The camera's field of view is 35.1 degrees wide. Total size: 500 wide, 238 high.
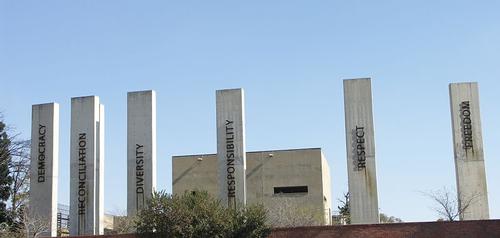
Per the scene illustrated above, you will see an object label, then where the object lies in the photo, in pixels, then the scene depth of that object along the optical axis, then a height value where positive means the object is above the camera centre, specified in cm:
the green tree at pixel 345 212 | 6138 +368
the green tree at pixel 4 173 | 5103 +607
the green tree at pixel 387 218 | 7169 +328
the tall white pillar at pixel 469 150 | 3828 +492
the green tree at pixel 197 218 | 3416 +180
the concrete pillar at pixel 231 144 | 4109 +594
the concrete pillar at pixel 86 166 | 4259 +524
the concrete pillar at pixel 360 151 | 3916 +513
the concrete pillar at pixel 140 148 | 4212 +603
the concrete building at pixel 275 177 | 6225 +649
